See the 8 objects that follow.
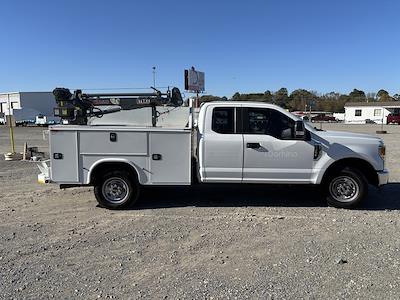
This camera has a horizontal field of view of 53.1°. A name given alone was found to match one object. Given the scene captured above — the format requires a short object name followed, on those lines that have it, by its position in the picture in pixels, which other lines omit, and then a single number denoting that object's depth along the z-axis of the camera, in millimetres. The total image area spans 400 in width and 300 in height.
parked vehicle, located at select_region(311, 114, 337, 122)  83594
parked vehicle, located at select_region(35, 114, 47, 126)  63750
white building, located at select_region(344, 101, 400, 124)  89944
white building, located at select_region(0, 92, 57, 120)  93625
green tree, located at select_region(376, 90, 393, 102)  128425
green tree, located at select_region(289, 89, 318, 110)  83056
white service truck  7484
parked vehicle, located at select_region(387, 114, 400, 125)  68688
